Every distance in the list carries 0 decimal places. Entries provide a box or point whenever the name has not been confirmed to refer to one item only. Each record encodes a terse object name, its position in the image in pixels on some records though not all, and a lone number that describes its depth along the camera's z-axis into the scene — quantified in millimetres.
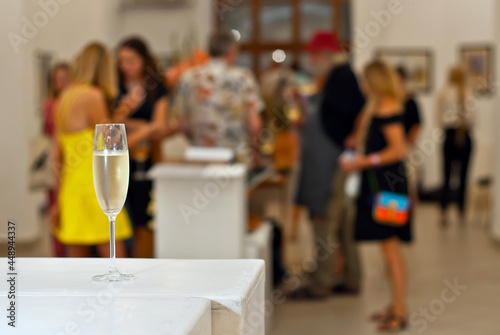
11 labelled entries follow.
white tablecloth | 1942
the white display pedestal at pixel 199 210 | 6159
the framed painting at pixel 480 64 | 19239
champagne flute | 2358
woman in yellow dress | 6163
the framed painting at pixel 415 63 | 19441
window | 21178
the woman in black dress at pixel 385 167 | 7223
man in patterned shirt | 7385
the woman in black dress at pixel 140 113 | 7176
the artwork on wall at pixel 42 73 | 14036
